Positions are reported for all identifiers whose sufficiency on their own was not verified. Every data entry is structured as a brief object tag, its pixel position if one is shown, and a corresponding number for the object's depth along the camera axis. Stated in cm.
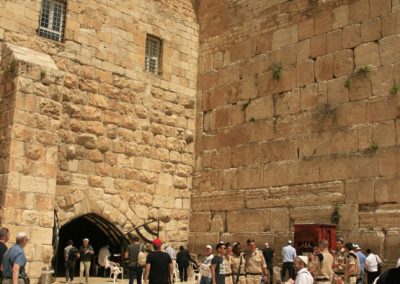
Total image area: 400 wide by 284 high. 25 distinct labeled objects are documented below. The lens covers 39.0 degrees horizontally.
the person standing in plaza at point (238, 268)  1058
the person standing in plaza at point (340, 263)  1005
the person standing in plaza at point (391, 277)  418
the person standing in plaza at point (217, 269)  995
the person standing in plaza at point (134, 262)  1199
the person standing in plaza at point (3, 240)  752
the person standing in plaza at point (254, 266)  1048
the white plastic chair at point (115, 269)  1343
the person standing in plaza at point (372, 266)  1093
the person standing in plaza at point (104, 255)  1464
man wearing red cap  846
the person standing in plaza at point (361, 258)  1091
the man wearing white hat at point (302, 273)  661
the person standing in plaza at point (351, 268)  964
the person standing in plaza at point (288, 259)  1234
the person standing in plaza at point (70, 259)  1299
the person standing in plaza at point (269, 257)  1304
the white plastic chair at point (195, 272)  1471
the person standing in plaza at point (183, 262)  1424
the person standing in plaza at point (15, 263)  705
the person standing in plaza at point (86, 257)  1300
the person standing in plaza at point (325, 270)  882
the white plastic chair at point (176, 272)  1404
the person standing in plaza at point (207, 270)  1034
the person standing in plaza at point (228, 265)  1045
